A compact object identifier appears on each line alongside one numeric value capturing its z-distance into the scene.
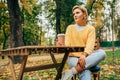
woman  1.82
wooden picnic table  1.65
